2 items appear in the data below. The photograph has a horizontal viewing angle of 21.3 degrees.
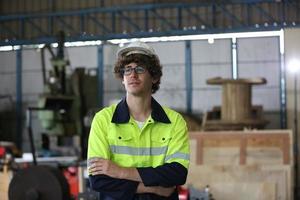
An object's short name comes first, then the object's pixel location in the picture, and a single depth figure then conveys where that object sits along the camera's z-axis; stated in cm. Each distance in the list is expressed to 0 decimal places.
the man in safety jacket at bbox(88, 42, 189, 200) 314
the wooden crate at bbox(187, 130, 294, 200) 925
